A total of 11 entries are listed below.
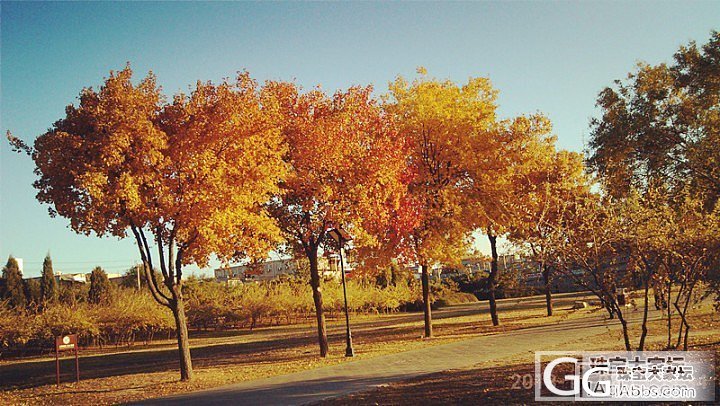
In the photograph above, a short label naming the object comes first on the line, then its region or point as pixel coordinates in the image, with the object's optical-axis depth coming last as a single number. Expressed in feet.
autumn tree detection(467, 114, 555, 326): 78.69
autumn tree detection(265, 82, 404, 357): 60.34
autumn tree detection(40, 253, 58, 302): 146.55
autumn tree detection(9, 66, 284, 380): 44.91
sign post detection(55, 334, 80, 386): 54.72
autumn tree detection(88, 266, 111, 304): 137.50
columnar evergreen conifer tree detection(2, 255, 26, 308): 145.07
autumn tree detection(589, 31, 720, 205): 70.13
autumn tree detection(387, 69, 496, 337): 75.82
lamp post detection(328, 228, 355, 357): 62.48
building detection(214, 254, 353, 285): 65.47
